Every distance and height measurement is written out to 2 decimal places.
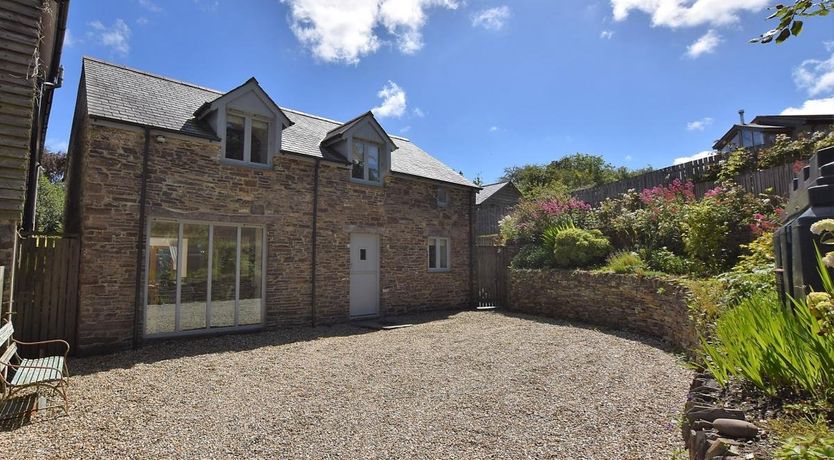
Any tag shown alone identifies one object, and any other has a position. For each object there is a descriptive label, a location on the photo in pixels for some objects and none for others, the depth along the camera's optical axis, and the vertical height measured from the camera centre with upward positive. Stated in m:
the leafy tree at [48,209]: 23.12 +3.05
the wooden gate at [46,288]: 7.38 -0.46
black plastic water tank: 3.38 +0.22
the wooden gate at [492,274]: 14.63 -0.55
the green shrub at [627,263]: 10.21 -0.15
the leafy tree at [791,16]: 1.76 +1.05
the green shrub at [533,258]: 13.02 +0.00
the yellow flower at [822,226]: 2.41 +0.17
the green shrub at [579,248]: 11.77 +0.29
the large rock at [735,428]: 2.54 -1.07
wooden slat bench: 4.53 -1.30
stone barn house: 8.23 +1.12
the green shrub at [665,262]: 9.13 -0.12
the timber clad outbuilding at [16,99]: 5.77 +2.34
